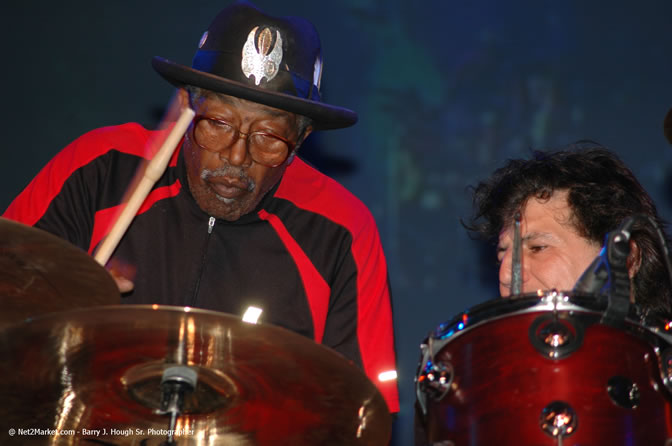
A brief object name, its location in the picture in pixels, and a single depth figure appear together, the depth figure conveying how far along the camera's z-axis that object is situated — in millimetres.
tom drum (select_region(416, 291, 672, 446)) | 6503
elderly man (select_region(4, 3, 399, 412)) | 6939
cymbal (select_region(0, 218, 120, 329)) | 6447
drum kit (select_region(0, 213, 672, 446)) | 6456
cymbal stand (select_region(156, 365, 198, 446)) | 6524
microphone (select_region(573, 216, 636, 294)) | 6509
